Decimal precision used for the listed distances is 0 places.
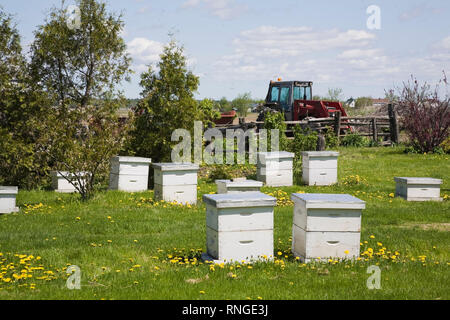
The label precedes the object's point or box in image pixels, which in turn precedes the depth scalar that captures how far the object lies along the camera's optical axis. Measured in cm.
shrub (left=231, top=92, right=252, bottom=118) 6781
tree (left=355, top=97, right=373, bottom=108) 6104
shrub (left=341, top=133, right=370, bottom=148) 2467
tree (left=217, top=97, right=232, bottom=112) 7239
